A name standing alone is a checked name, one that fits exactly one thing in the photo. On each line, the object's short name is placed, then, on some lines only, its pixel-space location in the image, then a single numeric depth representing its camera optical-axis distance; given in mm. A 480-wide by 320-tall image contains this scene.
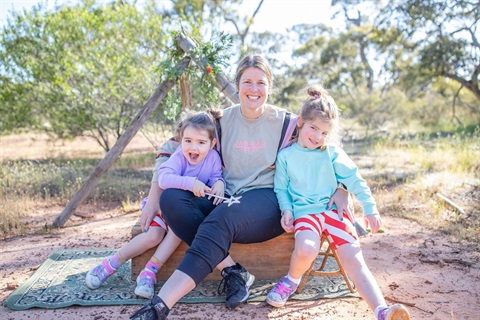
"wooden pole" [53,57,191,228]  4609
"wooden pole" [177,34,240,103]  4242
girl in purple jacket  2863
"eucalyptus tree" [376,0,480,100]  10070
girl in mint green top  2637
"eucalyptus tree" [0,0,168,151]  8148
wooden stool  2842
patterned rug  2740
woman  2379
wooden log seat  3043
